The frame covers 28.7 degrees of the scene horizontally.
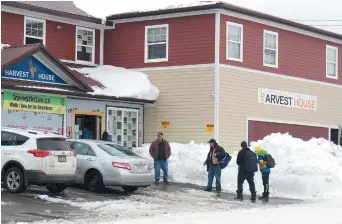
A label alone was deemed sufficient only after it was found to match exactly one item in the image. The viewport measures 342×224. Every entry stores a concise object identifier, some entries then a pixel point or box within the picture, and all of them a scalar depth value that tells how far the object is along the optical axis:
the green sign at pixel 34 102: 23.81
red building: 27.73
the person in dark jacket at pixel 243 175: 20.02
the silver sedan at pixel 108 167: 19.31
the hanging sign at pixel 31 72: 23.81
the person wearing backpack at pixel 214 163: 21.47
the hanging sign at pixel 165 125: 28.88
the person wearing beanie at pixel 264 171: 20.81
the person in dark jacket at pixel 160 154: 23.23
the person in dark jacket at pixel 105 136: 26.62
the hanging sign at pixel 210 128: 27.50
